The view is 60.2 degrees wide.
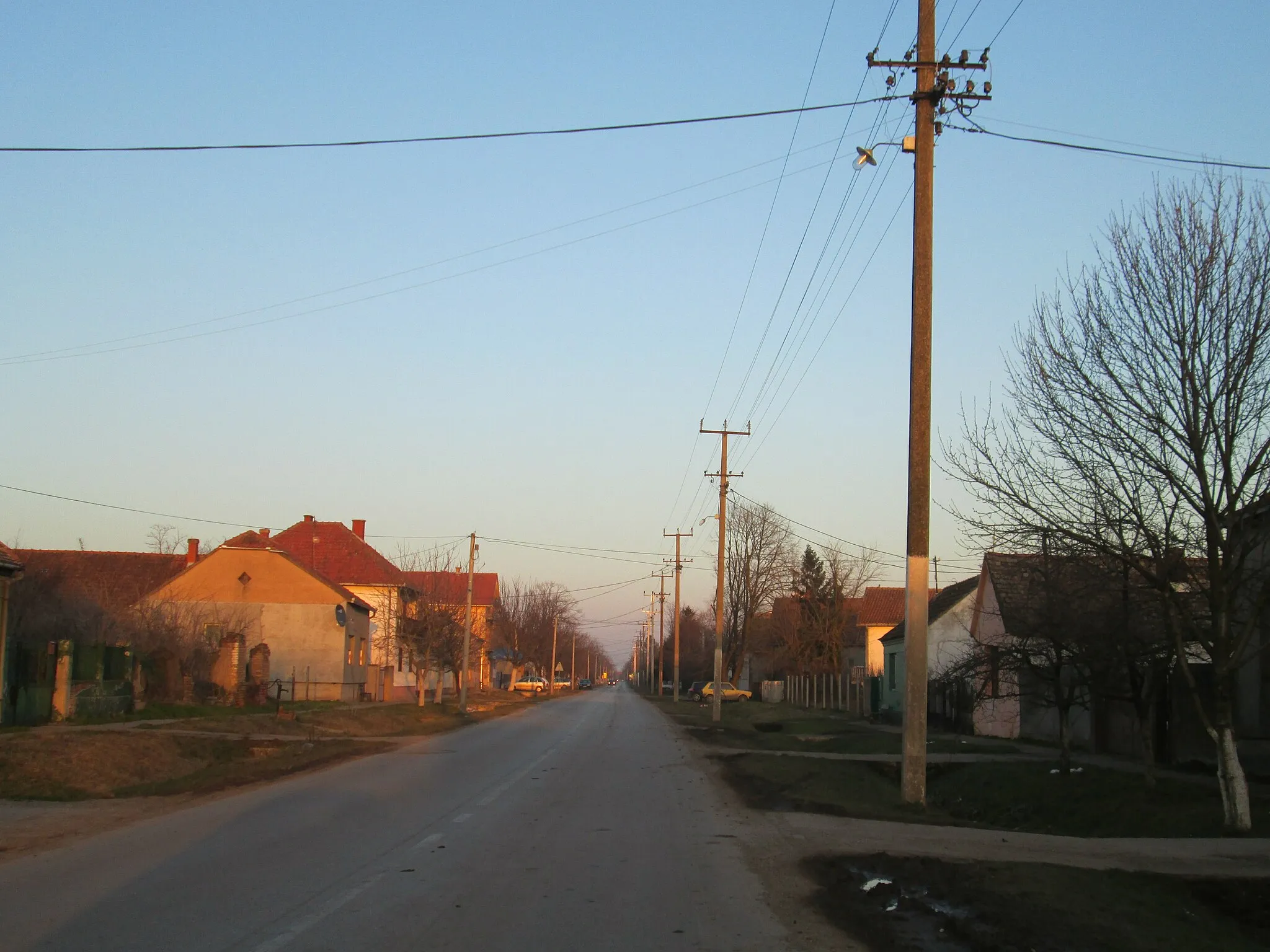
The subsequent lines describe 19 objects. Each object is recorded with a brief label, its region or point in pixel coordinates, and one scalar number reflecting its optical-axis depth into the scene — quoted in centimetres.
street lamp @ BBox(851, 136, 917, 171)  1603
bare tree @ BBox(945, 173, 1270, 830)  1285
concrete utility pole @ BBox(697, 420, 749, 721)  4112
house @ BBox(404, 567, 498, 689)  5222
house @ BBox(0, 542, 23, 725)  2484
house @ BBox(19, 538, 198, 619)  5362
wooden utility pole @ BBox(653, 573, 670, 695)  8675
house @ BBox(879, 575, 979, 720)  4016
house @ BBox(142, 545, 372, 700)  4844
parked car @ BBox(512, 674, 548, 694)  9494
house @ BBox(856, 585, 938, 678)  6456
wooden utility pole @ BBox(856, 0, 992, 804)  1508
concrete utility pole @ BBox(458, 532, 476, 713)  4488
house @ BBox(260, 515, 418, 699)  6356
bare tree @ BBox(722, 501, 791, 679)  7238
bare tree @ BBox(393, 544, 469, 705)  4803
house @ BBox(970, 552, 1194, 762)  1608
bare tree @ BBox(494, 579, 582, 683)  9638
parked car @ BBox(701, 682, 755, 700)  7231
